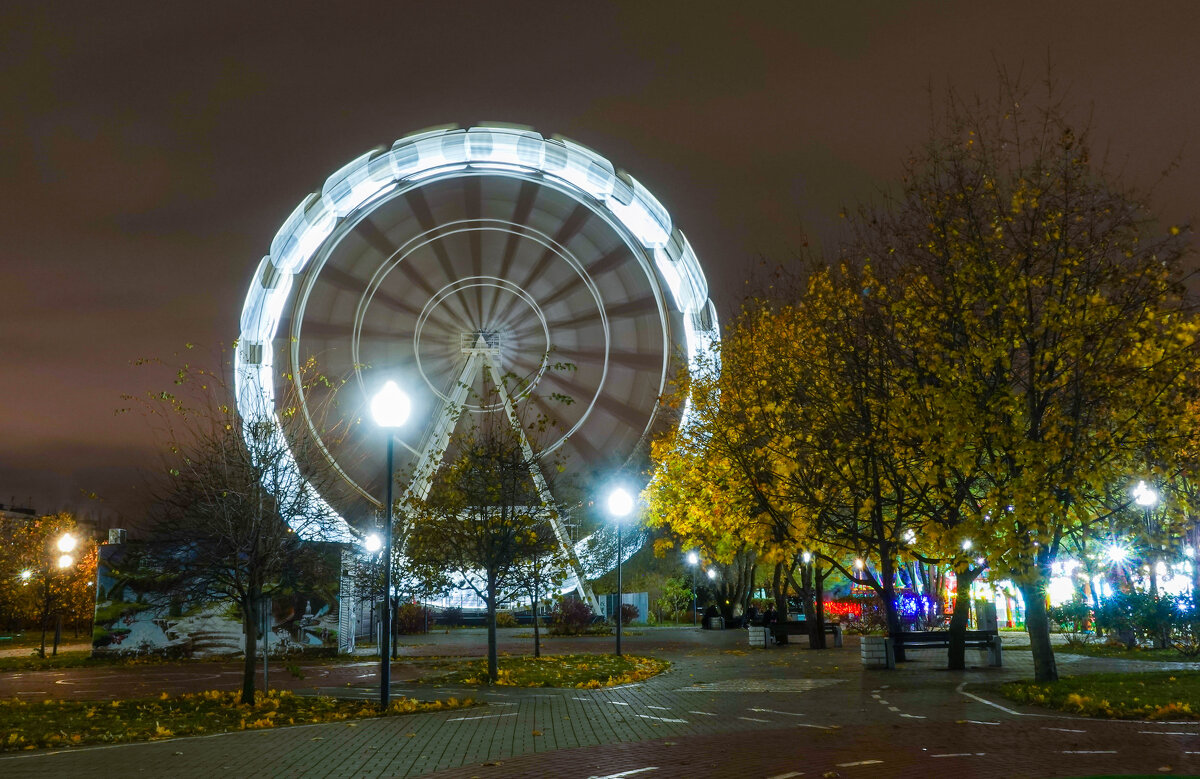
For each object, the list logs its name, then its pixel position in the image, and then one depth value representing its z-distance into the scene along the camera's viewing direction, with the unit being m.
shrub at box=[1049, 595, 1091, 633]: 25.64
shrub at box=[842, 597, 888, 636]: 32.66
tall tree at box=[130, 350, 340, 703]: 14.55
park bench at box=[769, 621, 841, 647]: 28.75
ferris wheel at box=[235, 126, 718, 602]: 26.16
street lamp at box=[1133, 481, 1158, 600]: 19.58
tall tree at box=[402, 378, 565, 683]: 18.83
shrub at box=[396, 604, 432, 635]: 41.00
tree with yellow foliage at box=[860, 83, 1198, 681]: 14.16
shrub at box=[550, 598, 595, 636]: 38.38
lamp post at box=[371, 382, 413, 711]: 12.98
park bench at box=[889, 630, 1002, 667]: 19.89
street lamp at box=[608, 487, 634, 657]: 23.56
